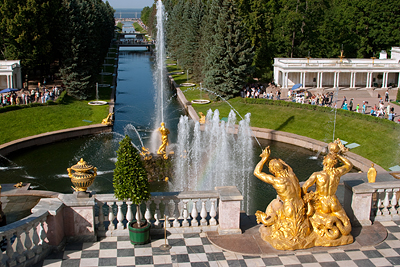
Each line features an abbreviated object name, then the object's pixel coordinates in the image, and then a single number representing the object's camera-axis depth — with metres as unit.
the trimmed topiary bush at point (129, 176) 10.91
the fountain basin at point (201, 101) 45.83
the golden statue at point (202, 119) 37.75
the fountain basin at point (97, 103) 44.06
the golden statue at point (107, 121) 37.07
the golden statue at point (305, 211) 11.10
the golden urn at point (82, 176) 11.13
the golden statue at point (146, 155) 25.55
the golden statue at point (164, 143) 25.33
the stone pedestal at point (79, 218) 11.23
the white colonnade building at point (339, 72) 54.53
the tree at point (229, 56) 46.12
